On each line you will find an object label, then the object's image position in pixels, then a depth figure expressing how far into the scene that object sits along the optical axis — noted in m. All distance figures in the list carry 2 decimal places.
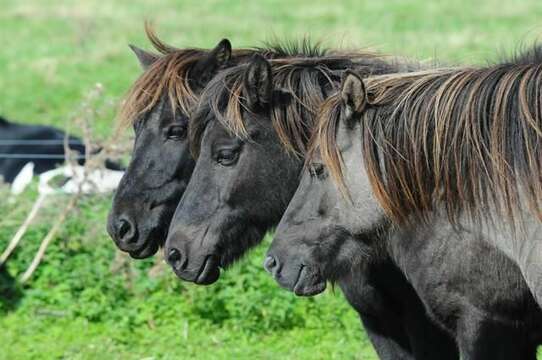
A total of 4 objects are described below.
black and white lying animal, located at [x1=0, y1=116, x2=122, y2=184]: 21.16
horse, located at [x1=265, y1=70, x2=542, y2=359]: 10.66
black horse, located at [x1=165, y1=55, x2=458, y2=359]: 12.23
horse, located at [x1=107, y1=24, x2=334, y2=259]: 13.07
